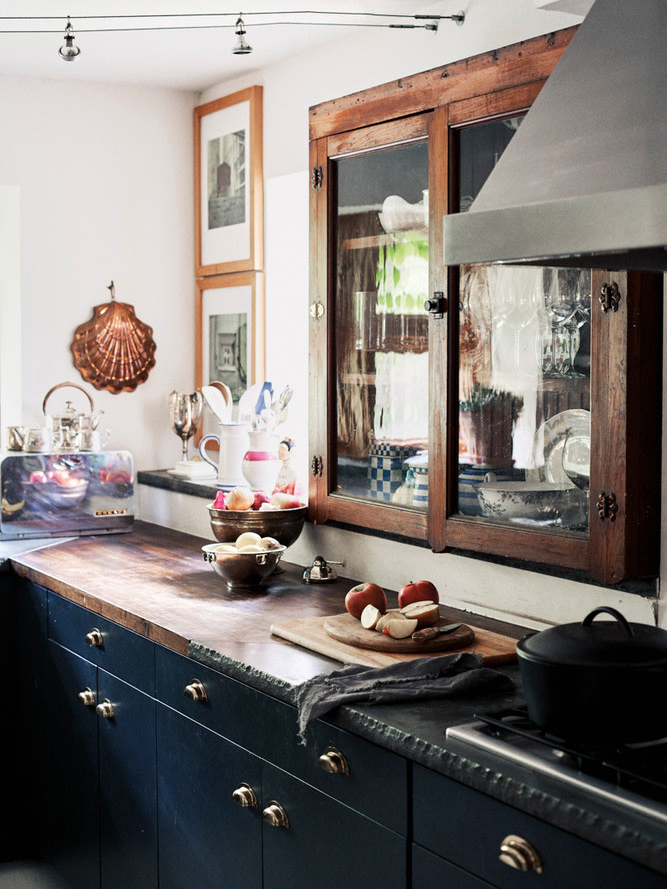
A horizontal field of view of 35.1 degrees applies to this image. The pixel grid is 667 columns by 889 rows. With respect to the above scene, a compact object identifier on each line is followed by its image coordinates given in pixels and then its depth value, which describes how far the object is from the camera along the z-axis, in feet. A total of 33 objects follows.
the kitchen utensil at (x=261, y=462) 10.97
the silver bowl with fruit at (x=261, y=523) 9.87
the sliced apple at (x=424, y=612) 7.25
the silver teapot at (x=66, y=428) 12.34
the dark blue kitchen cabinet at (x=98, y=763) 8.71
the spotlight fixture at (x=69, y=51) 9.13
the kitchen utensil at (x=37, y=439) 12.18
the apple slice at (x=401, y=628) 7.09
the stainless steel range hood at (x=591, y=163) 4.75
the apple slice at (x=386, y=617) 7.27
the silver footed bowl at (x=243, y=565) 9.27
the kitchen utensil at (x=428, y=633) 7.03
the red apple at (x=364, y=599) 7.61
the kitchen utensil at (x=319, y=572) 9.78
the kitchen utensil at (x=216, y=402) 12.25
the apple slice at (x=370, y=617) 7.34
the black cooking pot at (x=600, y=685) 4.98
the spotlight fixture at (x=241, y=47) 9.24
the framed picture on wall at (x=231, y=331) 12.45
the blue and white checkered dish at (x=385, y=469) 9.02
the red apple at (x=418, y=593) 7.68
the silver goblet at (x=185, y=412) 13.14
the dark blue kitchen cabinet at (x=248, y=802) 6.12
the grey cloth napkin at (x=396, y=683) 6.19
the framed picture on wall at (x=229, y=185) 12.19
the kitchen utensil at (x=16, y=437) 12.24
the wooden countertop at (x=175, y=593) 7.95
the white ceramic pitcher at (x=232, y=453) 11.88
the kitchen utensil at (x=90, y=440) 12.71
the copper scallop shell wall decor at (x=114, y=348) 13.10
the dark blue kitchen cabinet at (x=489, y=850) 4.63
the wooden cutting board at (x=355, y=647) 6.94
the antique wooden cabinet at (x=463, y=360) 6.76
